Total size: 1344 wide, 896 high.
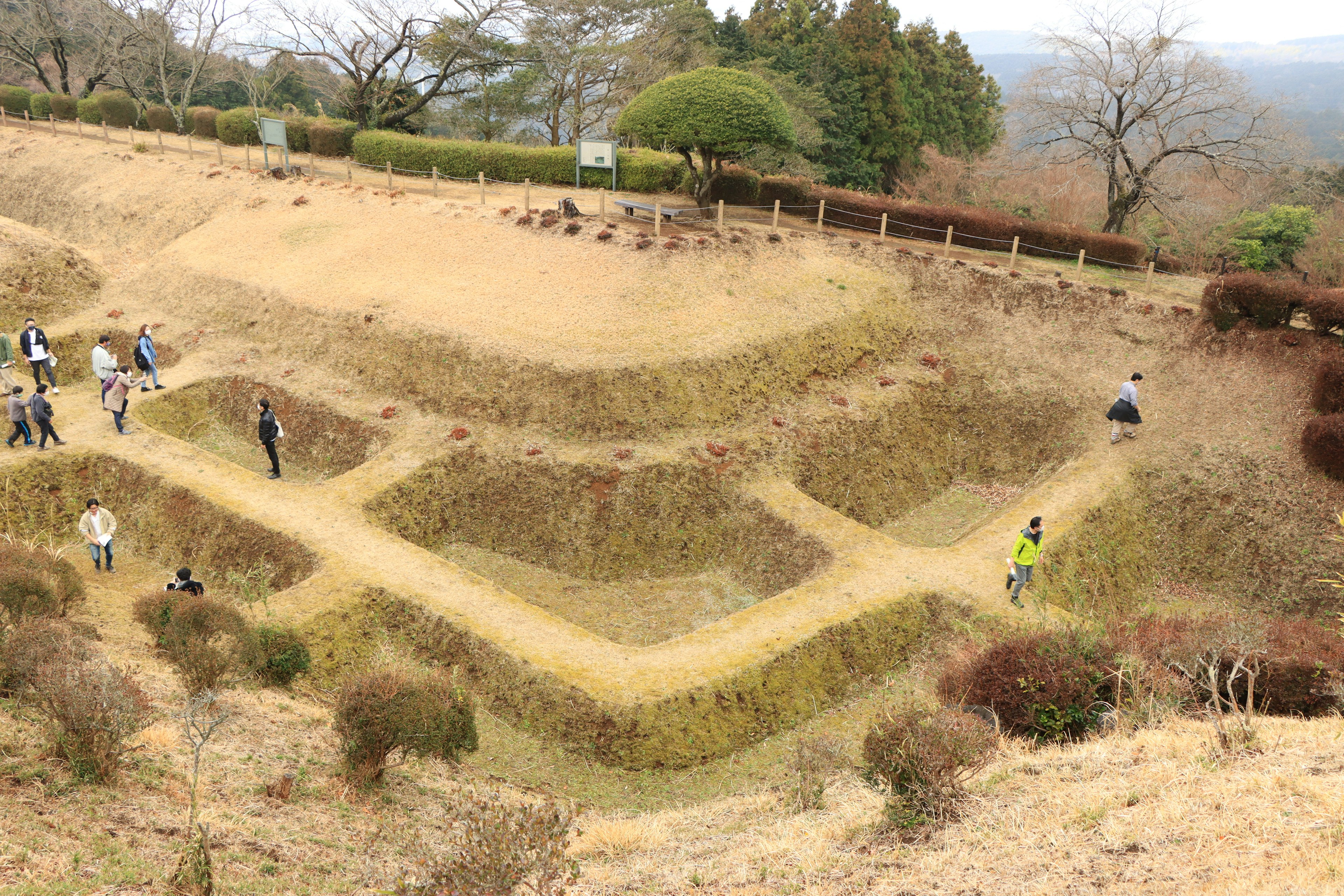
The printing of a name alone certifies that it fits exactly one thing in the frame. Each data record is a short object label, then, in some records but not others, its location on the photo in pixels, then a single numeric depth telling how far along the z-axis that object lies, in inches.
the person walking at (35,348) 937.5
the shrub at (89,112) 2055.9
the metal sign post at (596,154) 1402.6
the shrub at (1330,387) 837.8
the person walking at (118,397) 853.8
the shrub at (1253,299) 947.3
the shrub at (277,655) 544.1
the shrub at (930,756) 369.4
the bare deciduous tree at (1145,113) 1325.0
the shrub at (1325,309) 903.1
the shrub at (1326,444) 792.3
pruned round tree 1173.1
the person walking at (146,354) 965.2
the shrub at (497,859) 279.3
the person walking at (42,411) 799.7
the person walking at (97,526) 676.1
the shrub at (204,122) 1925.4
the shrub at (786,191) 1355.8
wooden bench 1240.2
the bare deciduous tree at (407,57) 1807.3
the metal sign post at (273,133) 1545.3
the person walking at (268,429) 800.3
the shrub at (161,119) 1964.8
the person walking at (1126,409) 866.1
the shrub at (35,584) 515.6
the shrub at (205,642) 484.7
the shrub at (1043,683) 458.3
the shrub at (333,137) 1731.1
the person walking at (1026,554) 643.5
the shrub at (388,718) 432.8
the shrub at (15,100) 2176.4
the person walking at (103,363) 903.7
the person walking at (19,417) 804.0
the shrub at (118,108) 2034.9
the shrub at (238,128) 1830.7
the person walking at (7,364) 906.7
